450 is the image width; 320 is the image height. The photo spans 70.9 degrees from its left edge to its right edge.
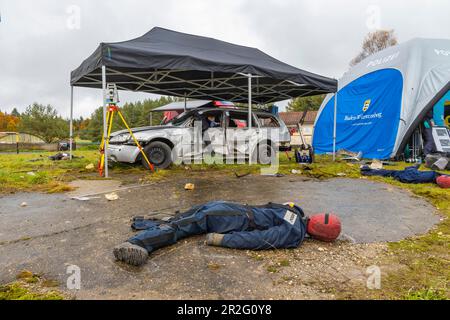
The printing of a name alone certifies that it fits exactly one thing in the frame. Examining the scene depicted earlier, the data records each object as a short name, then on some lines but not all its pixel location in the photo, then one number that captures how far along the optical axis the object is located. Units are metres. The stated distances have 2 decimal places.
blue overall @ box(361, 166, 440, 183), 6.32
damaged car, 7.43
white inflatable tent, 10.30
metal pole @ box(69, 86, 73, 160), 9.82
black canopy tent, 6.66
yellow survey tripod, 6.89
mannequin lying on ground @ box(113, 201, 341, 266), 2.78
